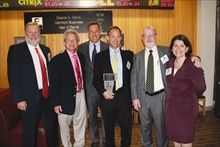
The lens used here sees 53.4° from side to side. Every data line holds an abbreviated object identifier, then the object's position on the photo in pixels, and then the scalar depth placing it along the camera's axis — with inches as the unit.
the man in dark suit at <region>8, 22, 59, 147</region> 97.7
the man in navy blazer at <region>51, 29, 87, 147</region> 107.4
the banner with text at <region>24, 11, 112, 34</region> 170.7
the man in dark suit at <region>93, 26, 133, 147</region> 107.8
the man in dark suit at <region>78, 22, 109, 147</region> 122.9
